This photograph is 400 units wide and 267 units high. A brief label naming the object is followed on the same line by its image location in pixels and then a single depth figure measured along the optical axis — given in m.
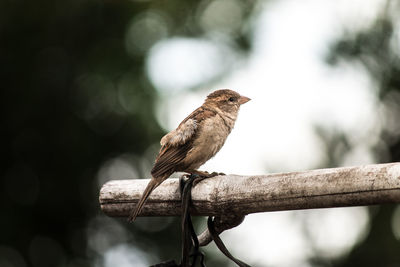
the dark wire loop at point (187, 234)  4.81
